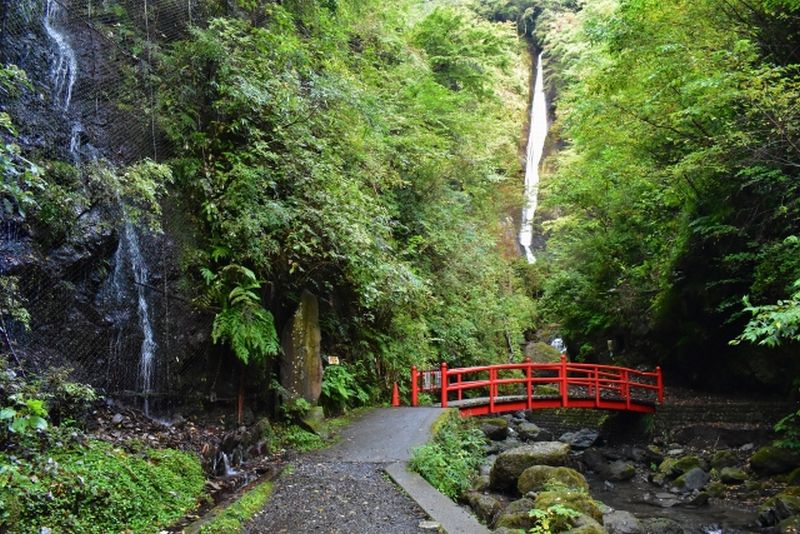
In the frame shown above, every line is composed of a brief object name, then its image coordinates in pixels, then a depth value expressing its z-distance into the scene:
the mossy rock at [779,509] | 8.47
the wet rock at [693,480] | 10.98
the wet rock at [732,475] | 10.82
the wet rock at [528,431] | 16.45
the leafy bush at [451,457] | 7.58
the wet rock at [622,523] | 7.81
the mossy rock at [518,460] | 9.62
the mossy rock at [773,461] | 10.41
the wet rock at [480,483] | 9.52
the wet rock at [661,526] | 8.20
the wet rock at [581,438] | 16.17
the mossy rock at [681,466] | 11.70
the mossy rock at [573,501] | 6.81
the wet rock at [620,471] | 12.38
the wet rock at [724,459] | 11.65
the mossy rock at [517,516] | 6.61
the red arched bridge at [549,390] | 12.46
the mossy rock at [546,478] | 8.47
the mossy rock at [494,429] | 15.06
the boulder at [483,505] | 7.60
